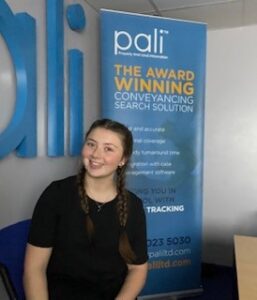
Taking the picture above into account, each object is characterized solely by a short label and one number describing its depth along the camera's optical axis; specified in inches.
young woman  51.1
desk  47.8
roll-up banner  93.2
